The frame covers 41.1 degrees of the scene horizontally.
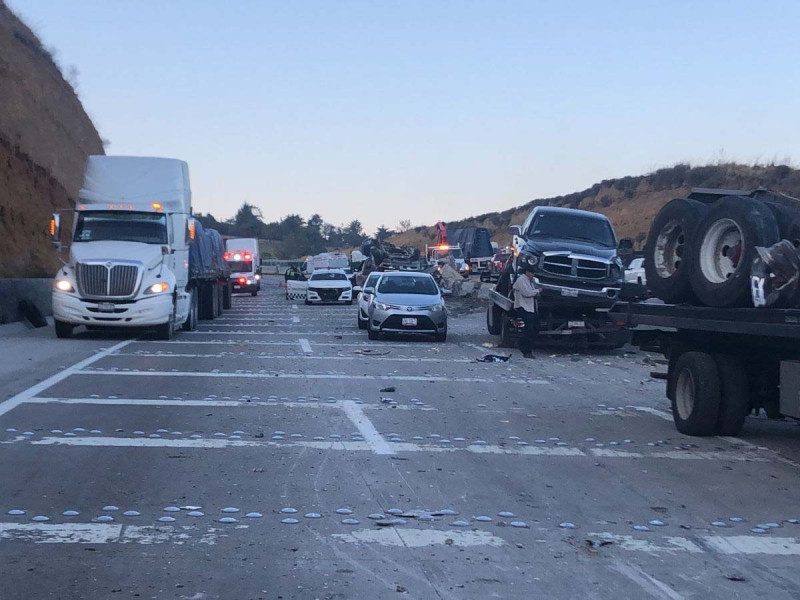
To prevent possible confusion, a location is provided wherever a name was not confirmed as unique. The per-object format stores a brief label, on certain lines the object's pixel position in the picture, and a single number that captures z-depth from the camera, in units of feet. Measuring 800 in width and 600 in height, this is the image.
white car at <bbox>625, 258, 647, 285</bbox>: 100.53
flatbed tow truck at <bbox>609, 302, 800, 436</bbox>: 31.94
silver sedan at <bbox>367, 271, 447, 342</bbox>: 79.05
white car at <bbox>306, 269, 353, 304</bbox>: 143.84
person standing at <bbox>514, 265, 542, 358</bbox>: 66.54
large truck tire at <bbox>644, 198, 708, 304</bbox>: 36.52
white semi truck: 73.05
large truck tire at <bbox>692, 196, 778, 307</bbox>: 32.45
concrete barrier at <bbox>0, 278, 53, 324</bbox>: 80.94
